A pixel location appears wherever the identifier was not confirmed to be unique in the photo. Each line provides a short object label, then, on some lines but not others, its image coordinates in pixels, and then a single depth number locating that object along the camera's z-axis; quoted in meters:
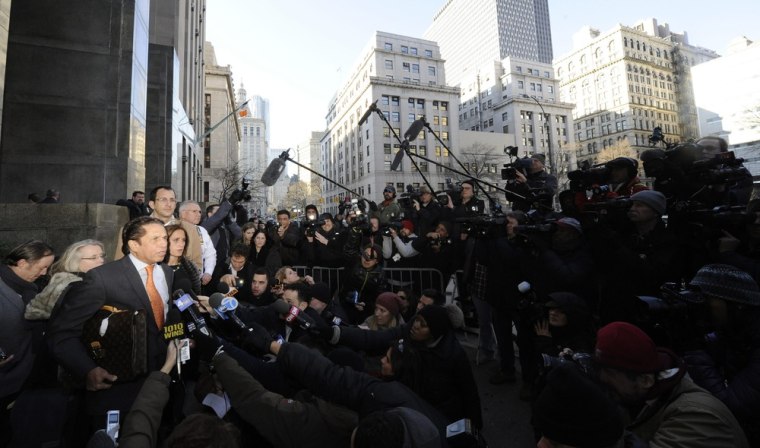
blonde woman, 3.00
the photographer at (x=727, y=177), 3.14
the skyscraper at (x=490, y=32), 118.69
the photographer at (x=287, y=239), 7.39
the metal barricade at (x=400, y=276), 6.91
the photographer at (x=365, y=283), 5.76
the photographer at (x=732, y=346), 2.12
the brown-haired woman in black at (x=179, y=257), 3.81
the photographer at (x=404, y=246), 6.63
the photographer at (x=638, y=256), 3.33
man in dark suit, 2.43
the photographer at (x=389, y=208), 9.42
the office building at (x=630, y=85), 90.31
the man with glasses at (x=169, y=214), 4.38
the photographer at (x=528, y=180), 5.29
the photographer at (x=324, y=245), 7.20
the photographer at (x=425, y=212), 7.53
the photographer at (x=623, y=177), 3.90
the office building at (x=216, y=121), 49.28
